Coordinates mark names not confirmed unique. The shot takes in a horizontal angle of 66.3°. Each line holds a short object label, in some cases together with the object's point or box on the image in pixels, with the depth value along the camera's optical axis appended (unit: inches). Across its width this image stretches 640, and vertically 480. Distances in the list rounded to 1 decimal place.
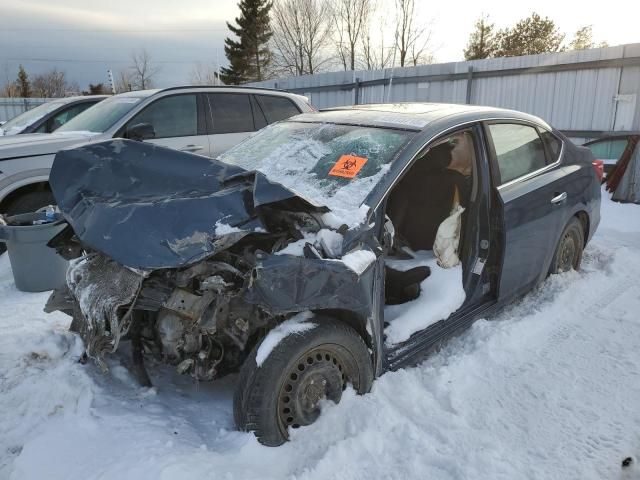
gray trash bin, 170.1
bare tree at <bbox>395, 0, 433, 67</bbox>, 1291.8
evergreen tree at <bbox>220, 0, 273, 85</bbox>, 1589.6
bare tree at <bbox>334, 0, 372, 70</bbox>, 1440.7
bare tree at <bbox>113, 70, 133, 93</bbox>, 2135.1
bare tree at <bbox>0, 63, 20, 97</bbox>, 1763.0
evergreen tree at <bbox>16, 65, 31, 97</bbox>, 1893.1
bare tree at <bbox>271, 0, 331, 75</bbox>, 1524.4
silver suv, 207.9
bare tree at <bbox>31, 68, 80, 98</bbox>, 2074.3
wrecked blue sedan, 91.7
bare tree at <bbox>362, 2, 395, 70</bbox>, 1498.5
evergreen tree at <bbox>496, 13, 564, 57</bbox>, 1317.7
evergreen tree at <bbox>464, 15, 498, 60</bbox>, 1421.0
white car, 322.0
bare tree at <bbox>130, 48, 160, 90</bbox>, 2117.9
